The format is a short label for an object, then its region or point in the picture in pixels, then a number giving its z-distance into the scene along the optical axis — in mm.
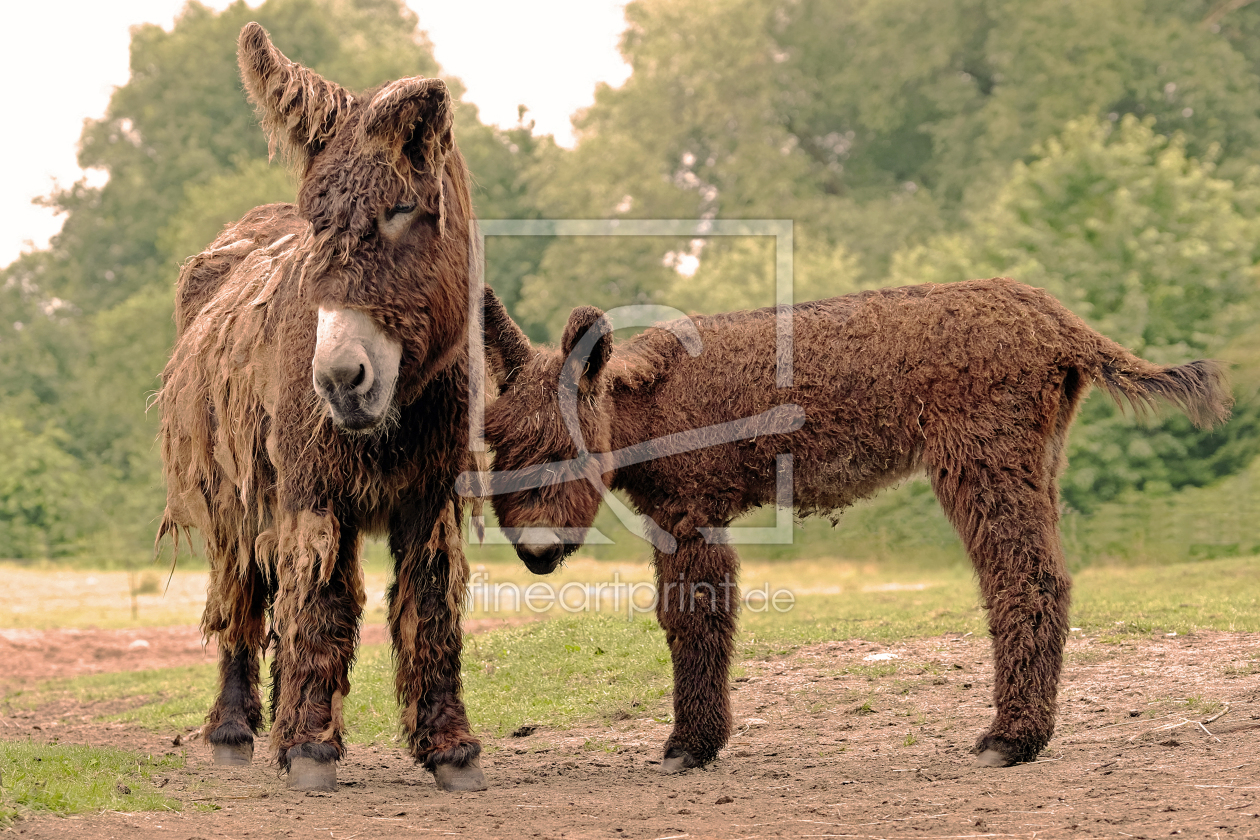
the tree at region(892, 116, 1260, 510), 20281
